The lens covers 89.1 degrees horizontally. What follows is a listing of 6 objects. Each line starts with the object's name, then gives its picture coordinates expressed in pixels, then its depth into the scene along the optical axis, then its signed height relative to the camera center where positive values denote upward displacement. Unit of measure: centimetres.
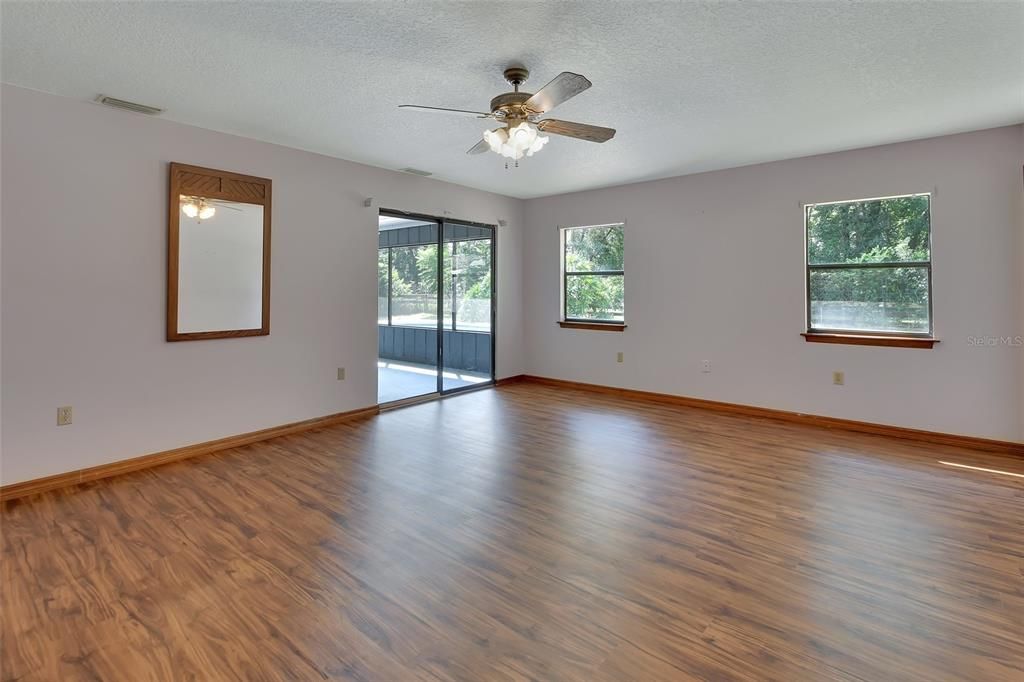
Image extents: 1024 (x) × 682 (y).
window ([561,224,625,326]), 625 +86
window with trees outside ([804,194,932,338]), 435 +69
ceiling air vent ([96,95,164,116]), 336 +157
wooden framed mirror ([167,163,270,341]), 382 +68
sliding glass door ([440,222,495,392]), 627 +46
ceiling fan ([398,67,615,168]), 265 +120
